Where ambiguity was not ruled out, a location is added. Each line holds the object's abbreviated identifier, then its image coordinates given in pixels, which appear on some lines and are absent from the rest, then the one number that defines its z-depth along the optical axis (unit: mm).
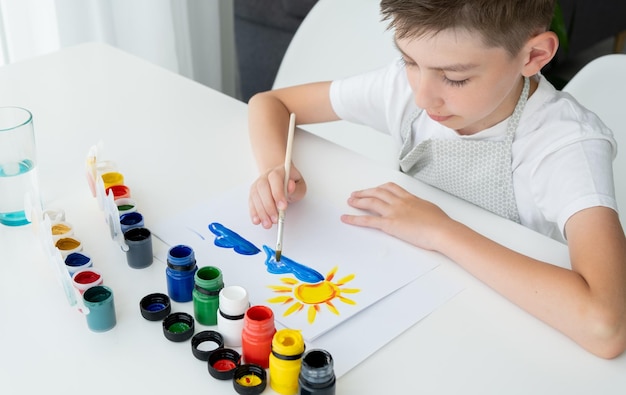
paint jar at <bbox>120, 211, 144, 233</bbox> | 926
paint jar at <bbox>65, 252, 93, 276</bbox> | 863
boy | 849
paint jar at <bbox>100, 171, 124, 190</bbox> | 1028
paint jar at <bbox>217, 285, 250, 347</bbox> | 766
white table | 742
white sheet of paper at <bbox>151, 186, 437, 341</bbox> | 835
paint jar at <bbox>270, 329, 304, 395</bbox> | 706
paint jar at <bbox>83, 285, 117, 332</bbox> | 775
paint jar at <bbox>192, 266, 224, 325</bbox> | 792
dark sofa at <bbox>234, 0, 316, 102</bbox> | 2496
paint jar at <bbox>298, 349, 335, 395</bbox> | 686
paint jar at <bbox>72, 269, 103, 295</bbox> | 826
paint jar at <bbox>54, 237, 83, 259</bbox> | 894
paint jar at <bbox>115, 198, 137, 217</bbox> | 973
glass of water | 960
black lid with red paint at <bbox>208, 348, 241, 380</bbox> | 730
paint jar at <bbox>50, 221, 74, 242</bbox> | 910
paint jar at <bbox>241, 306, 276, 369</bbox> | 736
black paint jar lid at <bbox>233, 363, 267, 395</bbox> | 714
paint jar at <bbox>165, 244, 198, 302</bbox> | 821
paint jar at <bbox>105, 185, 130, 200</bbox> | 990
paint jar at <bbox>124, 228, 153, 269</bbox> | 875
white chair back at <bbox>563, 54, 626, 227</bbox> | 1264
